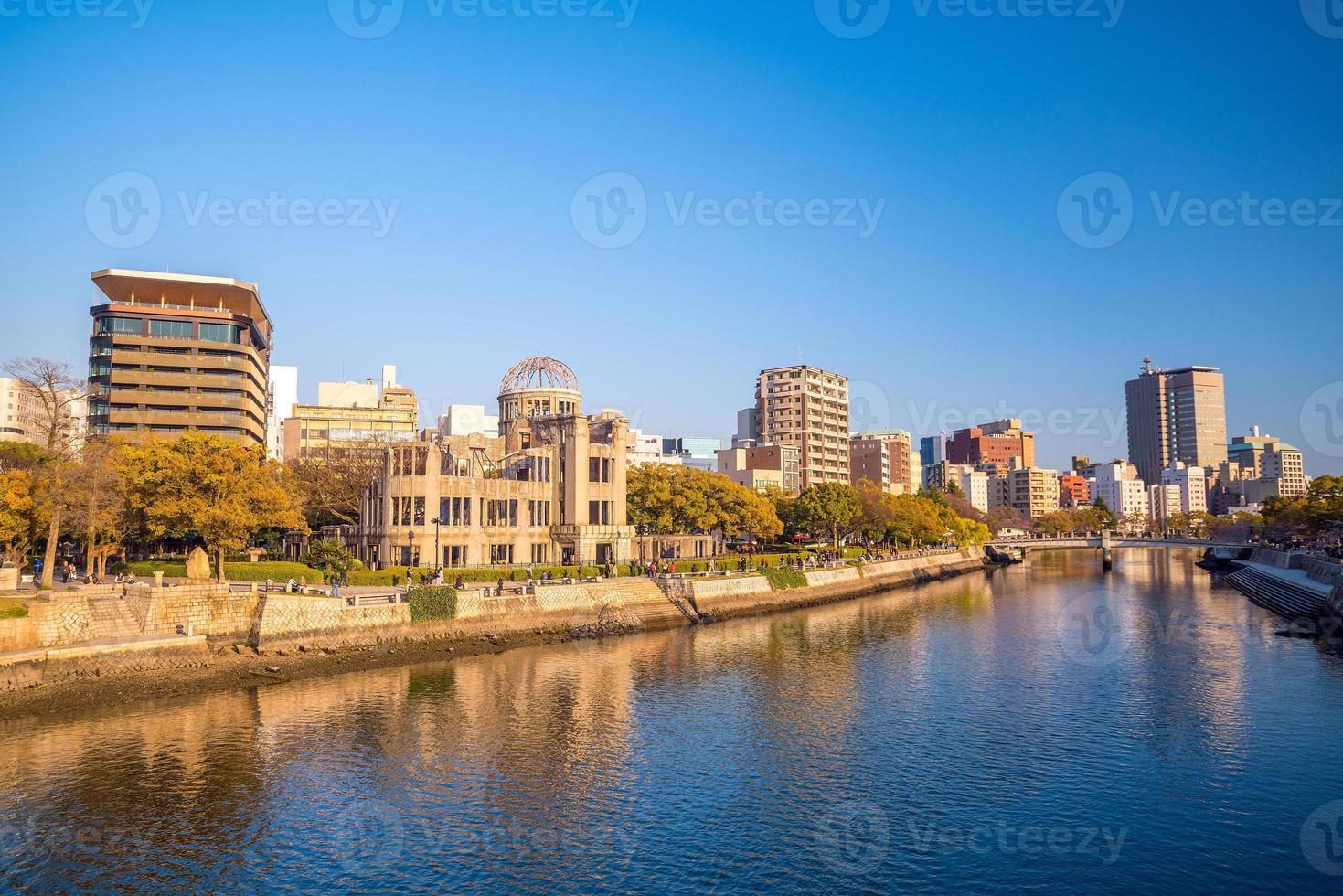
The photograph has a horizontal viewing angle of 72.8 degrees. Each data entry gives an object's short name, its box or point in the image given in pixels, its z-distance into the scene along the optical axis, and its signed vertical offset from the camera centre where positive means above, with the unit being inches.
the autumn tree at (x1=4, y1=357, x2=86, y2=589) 2241.6 +130.1
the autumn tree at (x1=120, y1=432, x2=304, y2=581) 2501.2 +68.3
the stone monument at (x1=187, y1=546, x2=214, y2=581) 2615.7 -135.9
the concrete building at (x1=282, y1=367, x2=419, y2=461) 7327.8 +759.0
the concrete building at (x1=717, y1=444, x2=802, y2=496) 7126.0 +376.1
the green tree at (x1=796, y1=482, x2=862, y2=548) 5260.8 +32.5
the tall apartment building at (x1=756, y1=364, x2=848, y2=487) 7765.8 +744.4
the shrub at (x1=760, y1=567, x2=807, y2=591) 3782.0 -282.4
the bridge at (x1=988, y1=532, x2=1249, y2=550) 6663.4 -265.4
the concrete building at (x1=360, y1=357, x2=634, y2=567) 3179.1 +62.4
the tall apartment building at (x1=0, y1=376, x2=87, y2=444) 6766.7 +840.7
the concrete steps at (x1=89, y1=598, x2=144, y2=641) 1924.2 -216.8
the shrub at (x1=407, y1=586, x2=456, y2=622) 2449.6 -240.3
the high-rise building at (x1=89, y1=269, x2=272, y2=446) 4626.0 +835.8
